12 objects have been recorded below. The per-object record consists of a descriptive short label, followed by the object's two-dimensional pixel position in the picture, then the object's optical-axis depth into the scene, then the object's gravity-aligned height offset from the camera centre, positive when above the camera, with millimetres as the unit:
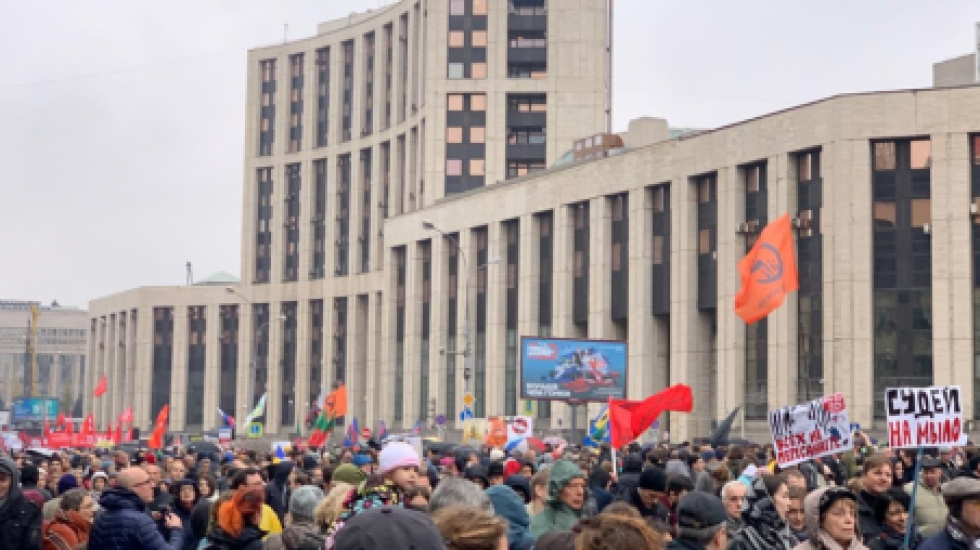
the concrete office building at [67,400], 175500 -3349
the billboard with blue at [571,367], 44375 +286
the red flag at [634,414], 20984 -518
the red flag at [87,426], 52559 -1904
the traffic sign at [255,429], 64688 -2353
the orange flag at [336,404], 48188 -924
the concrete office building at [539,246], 56312 +6085
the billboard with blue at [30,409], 141750 -3460
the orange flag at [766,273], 34156 +2402
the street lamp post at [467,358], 57362 +667
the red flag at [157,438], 41406 -1757
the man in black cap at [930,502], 12207 -970
